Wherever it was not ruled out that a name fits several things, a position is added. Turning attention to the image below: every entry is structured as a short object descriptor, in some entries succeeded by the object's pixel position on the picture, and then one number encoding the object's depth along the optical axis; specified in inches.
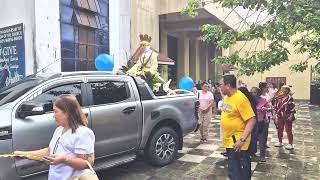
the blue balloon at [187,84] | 296.8
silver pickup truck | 122.0
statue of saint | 234.2
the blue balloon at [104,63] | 245.1
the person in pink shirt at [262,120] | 198.0
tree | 119.3
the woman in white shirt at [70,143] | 75.7
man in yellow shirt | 122.2
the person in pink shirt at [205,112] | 249.2
